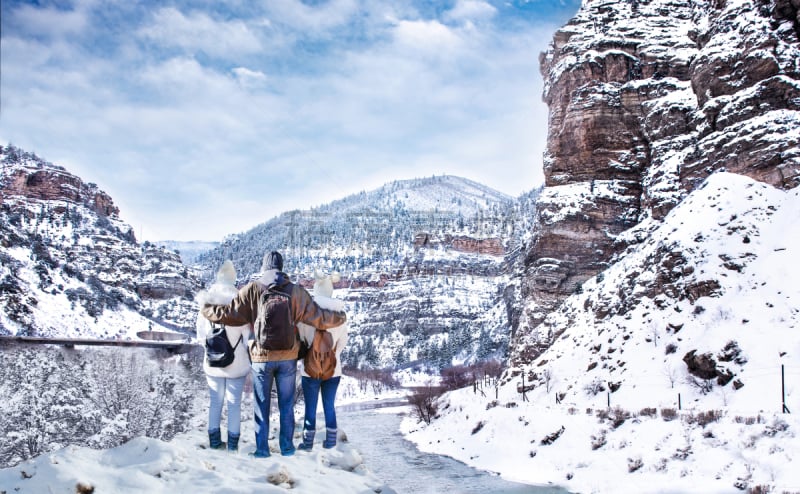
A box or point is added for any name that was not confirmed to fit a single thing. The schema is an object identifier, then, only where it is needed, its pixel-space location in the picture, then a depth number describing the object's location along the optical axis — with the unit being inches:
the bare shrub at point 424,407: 2091.2
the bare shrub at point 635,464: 796.6
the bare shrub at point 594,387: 1248.2
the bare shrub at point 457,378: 3927.9
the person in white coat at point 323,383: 367.2
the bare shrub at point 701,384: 1016.2
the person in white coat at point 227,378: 336.8
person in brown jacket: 328.5
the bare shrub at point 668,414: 886.3
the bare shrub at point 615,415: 957.8
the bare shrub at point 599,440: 922.1
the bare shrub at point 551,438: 1043.9
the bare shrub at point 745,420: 757.9
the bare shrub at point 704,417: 813.2
